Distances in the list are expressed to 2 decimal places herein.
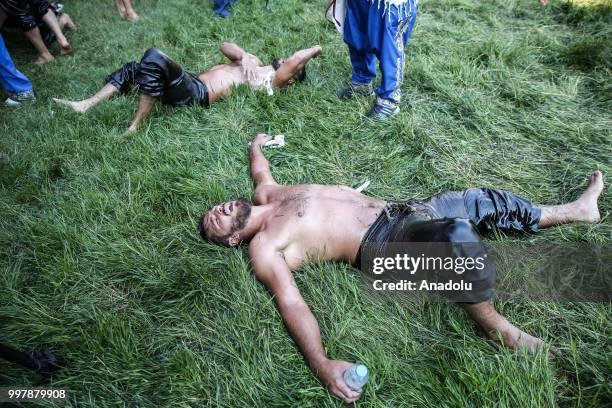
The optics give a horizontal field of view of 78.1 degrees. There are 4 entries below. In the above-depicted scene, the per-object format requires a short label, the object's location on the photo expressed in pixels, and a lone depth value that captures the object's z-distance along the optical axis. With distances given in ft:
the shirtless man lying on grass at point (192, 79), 10.59
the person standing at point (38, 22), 15.53
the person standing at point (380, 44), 9.65
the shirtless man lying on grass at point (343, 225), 5.51
